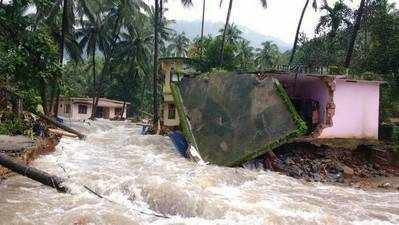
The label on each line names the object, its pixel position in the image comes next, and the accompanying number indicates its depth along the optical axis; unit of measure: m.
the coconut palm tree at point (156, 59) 27.73
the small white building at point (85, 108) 49.34
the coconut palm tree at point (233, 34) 45.44
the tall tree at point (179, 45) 61.38
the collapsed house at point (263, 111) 16.75
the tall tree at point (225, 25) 26.50
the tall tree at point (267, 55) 58.08
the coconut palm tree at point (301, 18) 26.43
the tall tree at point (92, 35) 41.19
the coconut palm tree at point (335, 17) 26.16
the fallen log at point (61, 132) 22.21
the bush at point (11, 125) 17.23
